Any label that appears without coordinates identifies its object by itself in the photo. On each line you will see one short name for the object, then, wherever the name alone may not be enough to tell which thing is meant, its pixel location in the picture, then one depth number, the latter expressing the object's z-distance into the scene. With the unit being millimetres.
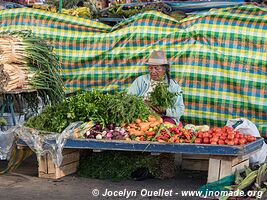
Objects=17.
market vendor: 7441
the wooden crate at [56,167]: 6988
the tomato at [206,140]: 6441
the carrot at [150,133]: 6709
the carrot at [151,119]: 7035
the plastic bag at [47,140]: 6781
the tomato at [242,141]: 6360
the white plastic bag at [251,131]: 7117
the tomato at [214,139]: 6383
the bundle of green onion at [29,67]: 7227
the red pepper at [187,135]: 6559
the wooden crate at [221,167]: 6336
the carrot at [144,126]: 6809
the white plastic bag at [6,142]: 7312
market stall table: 6262
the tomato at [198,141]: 6469
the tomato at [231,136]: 6370
